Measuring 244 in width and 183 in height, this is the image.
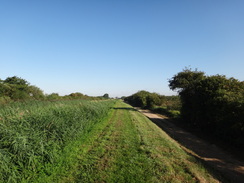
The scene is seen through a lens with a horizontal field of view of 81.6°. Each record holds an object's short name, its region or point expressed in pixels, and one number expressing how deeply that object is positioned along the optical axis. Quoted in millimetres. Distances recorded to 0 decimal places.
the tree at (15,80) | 47488
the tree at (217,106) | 7805
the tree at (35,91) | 40166
